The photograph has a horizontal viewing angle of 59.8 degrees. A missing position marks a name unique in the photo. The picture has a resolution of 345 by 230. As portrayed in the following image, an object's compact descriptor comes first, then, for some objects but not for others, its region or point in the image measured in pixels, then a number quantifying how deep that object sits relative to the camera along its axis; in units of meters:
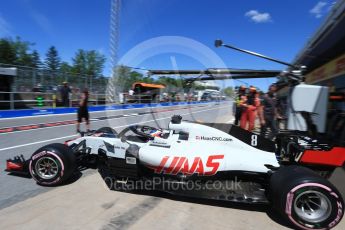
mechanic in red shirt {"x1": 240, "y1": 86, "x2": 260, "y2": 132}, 9.62
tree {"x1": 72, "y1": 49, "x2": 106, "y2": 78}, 85.75
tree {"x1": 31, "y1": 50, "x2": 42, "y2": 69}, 76.62
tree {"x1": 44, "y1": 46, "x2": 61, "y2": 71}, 108.22
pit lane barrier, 14.51
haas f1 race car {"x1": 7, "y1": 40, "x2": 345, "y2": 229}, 3.52
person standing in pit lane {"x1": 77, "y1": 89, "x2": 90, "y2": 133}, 10.32
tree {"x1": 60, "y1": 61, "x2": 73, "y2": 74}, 87.92
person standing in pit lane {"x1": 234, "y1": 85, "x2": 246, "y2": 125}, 10.49
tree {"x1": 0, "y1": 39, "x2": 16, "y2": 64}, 67.00
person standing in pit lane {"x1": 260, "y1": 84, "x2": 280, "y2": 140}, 9.17
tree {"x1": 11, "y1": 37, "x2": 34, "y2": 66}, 70.56
